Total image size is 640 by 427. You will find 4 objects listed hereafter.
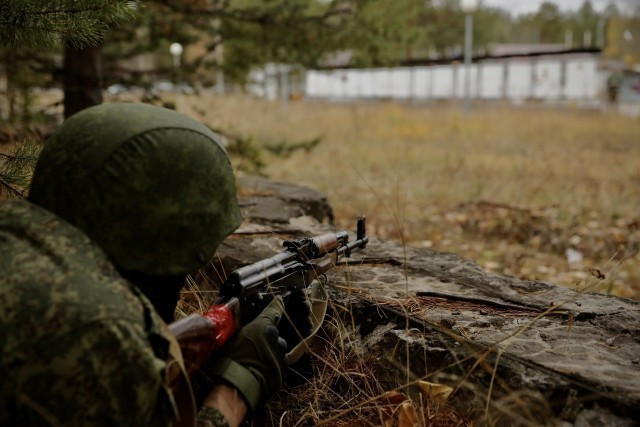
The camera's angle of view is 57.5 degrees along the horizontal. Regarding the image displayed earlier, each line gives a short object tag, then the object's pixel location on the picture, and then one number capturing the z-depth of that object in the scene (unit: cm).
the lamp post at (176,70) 609
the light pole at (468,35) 1669
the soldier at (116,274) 127
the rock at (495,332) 180
